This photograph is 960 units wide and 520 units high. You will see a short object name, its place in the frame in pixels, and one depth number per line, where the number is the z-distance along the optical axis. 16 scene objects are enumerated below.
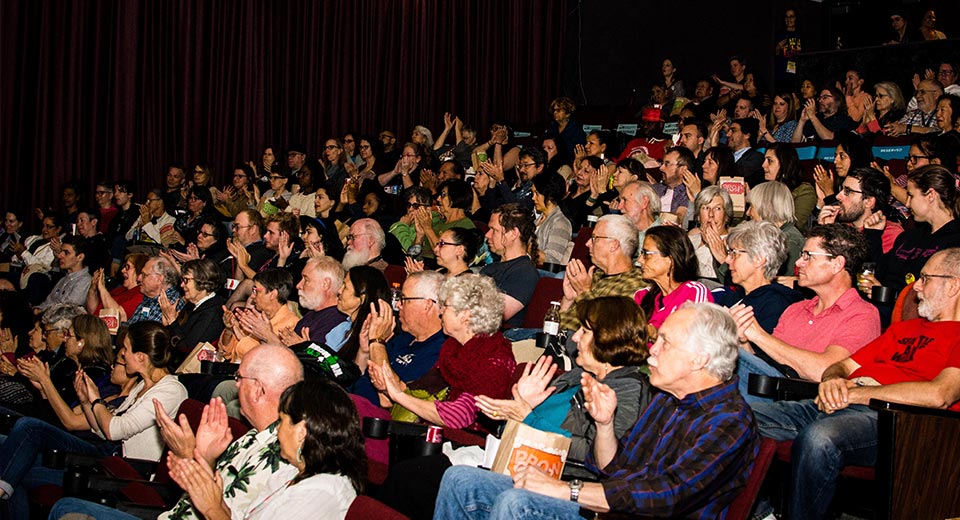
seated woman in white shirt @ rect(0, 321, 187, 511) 3.87
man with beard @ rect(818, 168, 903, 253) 4.54
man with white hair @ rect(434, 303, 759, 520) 2.37
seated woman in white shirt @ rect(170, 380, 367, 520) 2.53
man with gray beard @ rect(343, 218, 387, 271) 5.93
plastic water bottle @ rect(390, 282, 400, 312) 4.59
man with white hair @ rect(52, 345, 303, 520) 2.84
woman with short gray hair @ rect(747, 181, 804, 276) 4.71
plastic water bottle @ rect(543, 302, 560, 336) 3.71
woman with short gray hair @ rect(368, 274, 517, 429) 3.25
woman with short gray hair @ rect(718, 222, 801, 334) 3.80
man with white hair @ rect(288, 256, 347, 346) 4.84
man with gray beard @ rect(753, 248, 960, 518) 2.87
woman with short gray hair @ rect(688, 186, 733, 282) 4.58
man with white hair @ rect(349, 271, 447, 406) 3.94
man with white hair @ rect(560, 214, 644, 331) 4.27
